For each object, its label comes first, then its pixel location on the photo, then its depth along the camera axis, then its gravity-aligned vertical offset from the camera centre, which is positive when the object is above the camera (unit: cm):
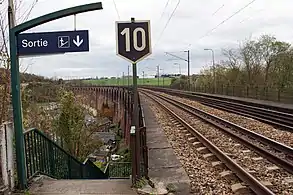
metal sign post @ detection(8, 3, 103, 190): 570 +30
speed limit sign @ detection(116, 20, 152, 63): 572 +64
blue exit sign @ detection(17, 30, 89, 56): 579 +64
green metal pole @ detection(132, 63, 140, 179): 602 -83
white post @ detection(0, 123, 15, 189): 534 -103
